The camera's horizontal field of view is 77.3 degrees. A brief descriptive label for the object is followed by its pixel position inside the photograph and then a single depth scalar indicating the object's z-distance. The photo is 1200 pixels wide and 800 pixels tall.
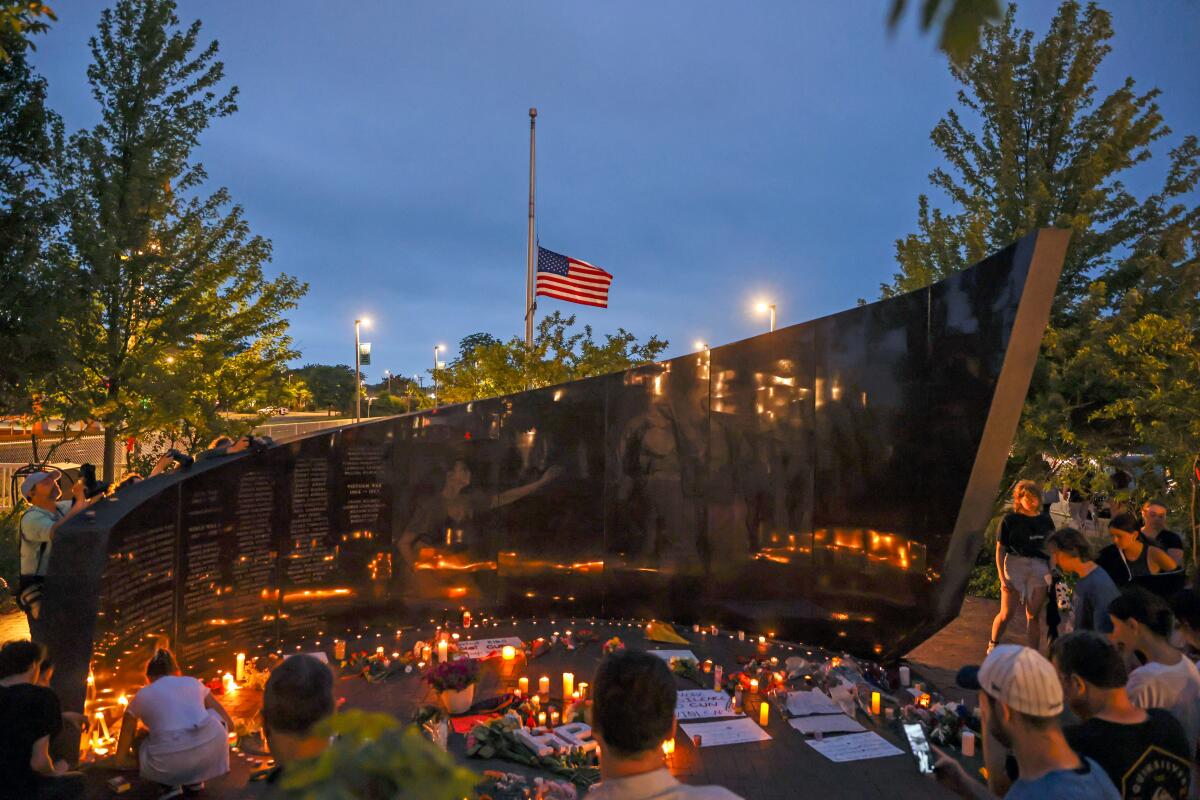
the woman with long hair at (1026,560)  8.01
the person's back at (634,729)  2.29
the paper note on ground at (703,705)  7.23
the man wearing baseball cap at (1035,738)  2.57
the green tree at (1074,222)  14.03
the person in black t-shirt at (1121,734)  3.00
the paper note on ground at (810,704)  7.32
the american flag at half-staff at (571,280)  18.02
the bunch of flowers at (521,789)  5.42
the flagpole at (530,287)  19.42
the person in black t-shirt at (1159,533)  6.96
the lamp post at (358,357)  39.18
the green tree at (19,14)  6.25
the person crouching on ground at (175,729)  5.25
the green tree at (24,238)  12.66
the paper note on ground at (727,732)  6.67
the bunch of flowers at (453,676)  7.14
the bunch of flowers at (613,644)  8.70
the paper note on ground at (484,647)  9.34
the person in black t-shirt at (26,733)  3.89
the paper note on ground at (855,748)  6.37
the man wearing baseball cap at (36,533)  7.04
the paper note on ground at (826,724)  6.93
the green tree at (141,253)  13.52
